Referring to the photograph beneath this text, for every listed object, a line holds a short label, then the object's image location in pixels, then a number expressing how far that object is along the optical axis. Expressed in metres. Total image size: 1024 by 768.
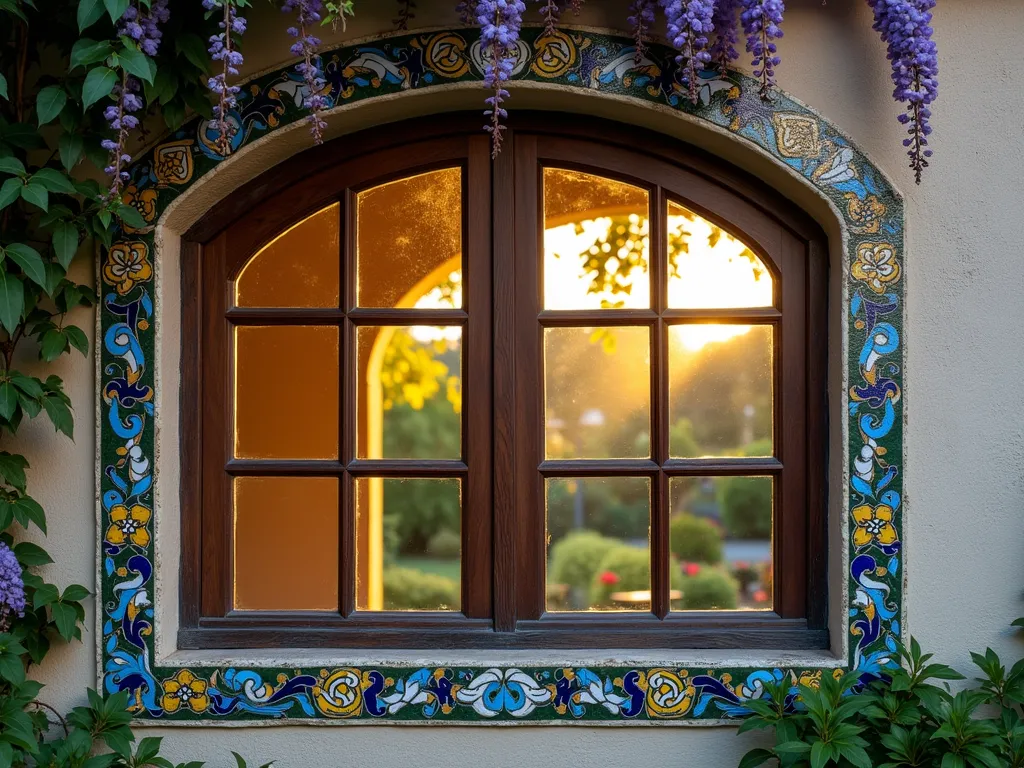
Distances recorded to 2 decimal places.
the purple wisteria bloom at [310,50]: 2.17
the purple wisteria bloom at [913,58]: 2.19
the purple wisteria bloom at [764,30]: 2.14
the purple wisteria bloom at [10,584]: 2.20
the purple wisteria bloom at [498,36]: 2.12
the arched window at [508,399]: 2.54
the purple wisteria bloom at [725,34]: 2.25
